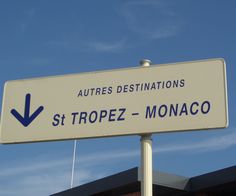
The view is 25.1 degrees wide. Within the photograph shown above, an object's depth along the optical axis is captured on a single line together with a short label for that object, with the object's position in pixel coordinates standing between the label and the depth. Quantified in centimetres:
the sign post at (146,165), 324
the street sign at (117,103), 333
